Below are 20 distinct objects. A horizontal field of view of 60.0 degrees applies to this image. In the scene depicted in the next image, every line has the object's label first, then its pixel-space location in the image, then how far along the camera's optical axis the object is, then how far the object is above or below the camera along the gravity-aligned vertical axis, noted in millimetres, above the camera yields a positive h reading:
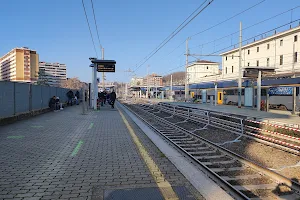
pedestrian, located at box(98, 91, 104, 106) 29531 -52
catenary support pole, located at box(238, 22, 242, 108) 25272 +711
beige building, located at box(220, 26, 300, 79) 47844 +9678
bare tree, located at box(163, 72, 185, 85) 131025 +10624
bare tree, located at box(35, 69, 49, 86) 88981 +6807
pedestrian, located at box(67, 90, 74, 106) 30031 -210
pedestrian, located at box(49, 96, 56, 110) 21578 -623
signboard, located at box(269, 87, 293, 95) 23012 +635
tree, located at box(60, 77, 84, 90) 124375 +5984
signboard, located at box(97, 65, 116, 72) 24453 +2604
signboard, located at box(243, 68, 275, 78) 19897 +2008
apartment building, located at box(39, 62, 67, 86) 160500 +15714
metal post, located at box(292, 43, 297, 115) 18112 -446
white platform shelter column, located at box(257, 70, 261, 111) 19688 +775
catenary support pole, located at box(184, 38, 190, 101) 41778 +5022
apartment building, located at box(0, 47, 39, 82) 124500 +14844
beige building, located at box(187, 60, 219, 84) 92000 +10394
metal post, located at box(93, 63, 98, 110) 24439 +709
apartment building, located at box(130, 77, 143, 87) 95538 +5649
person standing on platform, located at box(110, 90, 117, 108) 26281 -140
